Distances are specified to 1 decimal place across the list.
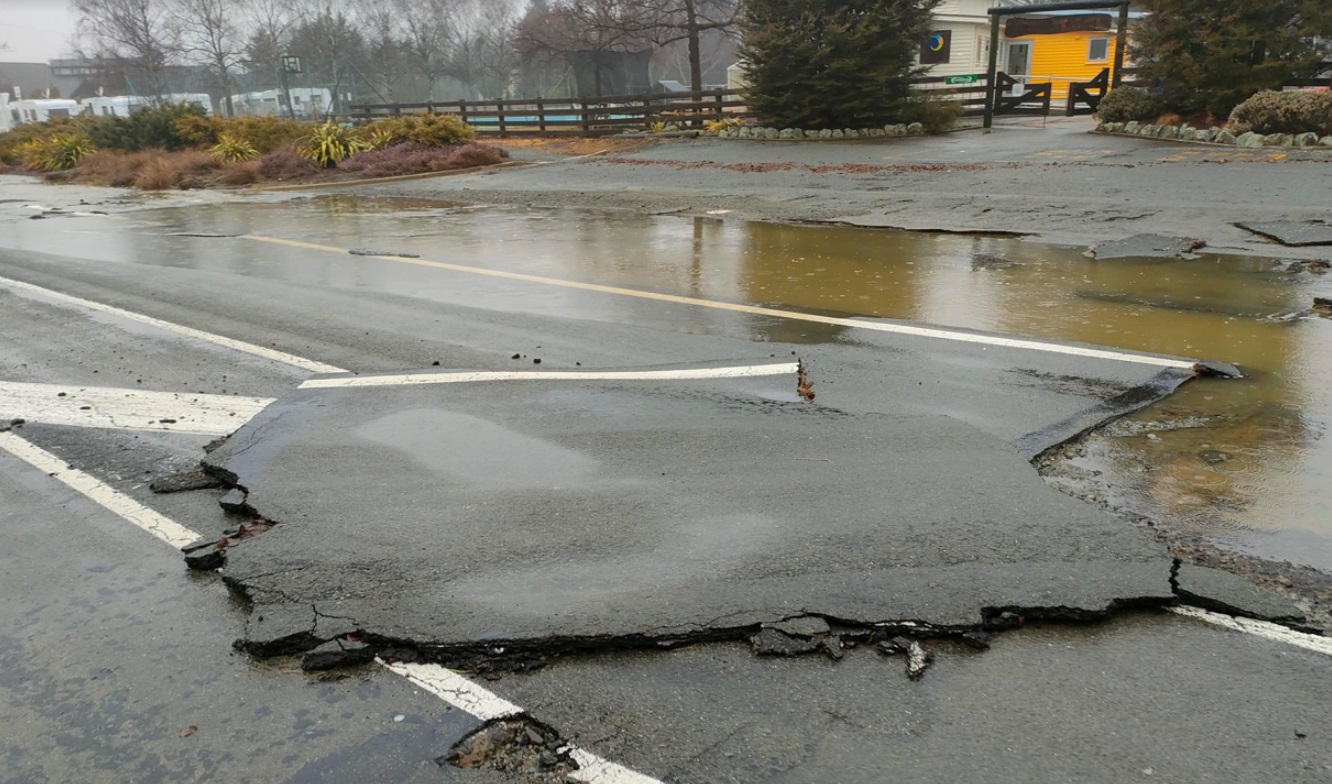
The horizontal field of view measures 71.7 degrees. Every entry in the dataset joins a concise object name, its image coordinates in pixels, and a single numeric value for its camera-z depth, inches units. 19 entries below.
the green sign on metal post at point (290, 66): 1427.4
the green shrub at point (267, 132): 1125.7
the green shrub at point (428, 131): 1061.1
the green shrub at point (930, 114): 971.9
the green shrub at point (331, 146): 1016.9
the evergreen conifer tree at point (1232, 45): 743.1
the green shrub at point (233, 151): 1079.6
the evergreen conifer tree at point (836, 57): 944.3
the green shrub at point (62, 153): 1202.0
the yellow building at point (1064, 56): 1535.4
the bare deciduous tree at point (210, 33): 2218.3
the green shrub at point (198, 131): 1179.3
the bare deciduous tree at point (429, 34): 2768.9
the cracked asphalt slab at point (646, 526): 131.0
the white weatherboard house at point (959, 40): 1459.2
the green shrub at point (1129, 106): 830.5
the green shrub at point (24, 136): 1376.7
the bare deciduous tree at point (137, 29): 2130.9
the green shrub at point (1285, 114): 661.9
